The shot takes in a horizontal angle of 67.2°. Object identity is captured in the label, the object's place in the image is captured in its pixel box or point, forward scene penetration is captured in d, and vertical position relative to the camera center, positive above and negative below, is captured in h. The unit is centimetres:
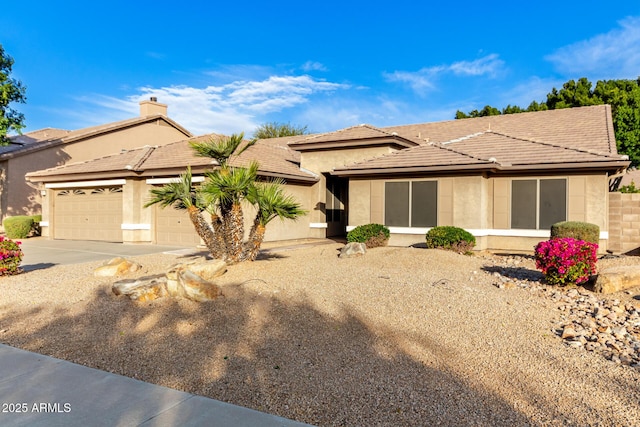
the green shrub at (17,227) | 2228 -77
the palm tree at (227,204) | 1088 +15
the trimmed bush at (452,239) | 1423 -84
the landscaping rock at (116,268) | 1091 -133
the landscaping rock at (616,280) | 888 -128
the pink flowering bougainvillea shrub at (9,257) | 1119 -110
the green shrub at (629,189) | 1775 +83
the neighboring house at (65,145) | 2403 +357
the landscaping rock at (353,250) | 1320 -108
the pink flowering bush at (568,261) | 909 -95
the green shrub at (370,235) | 1545 -78
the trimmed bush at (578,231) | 1296 -54
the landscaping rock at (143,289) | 833 -137
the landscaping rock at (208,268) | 933 -114
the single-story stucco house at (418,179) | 1513 +114
